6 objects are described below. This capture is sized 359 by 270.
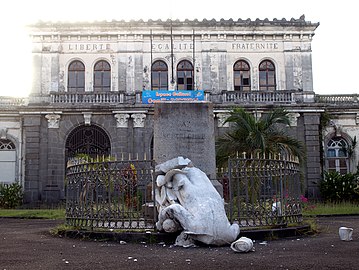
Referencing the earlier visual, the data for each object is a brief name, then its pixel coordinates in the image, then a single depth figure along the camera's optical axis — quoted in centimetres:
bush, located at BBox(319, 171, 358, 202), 2347
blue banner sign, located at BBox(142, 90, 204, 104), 2503
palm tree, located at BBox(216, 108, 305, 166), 1725
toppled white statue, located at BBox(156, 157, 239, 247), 715
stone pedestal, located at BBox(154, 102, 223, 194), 913
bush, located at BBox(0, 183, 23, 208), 2352
